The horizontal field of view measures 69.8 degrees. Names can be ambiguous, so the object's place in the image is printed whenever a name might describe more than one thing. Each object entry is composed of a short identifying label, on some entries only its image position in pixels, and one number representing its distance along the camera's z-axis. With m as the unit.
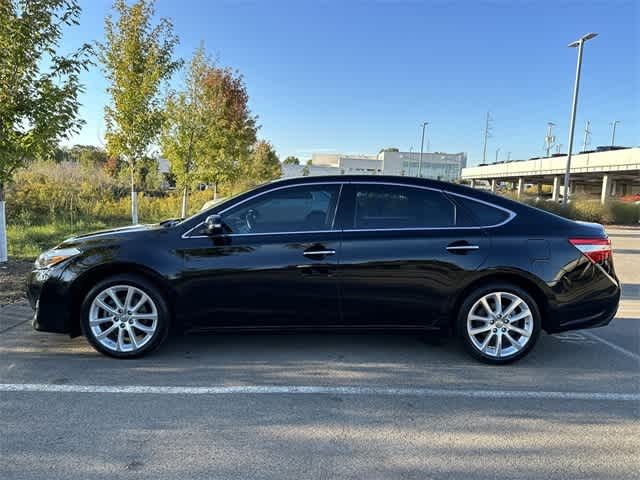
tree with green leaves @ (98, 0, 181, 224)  11.03
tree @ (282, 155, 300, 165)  132.12
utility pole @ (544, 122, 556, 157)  65.47
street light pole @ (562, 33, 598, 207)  19.89
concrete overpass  35.78
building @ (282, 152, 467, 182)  92.12
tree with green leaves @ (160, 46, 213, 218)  14.52
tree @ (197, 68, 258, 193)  15.27
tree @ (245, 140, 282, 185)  27.68
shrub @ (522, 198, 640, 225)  24.55
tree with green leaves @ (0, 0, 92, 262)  6.64
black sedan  4.06
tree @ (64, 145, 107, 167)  26.75
